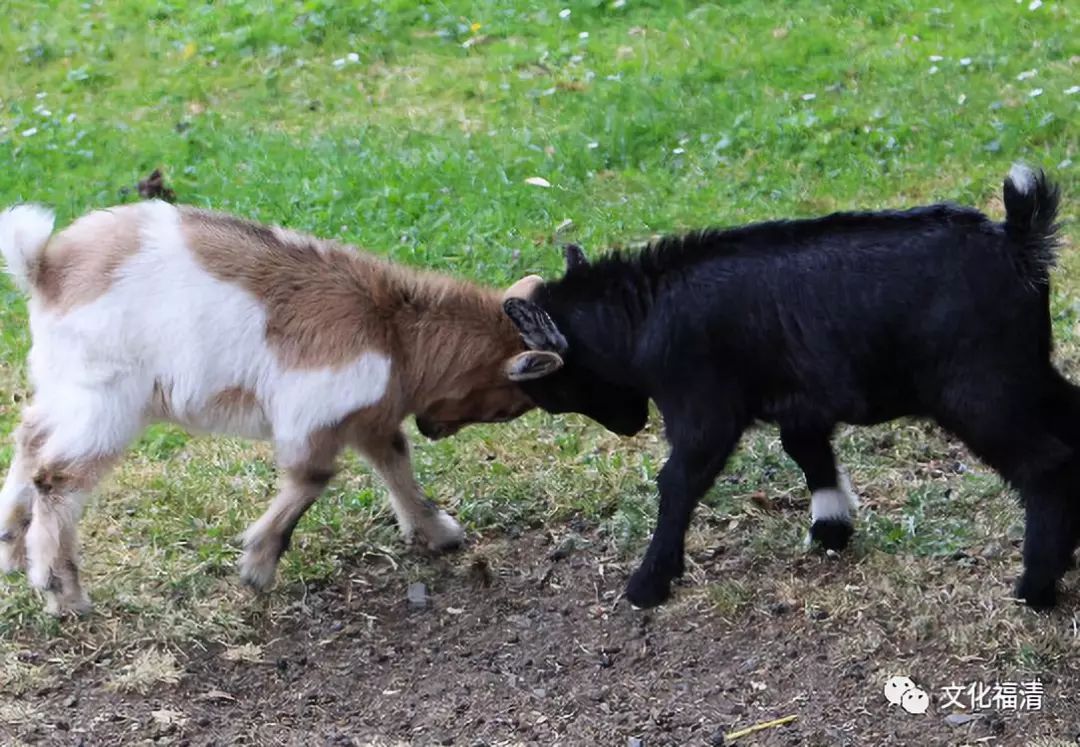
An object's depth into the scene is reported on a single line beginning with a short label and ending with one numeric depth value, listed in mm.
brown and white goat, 4855
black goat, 4453
